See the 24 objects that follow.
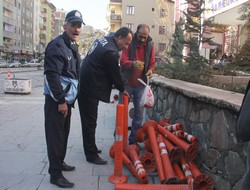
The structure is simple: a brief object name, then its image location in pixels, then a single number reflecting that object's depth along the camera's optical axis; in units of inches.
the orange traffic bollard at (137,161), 109.1
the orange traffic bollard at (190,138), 114.6
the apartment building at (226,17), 453.3
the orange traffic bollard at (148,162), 123.0
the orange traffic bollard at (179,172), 106.1
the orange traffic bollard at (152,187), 96.8
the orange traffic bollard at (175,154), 117.2
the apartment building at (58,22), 4172.8
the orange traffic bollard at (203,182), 96.8
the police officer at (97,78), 130.0
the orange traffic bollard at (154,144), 110.5
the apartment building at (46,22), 3211.9
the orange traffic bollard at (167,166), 103.0
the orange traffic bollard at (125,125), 140.7
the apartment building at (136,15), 1734.5
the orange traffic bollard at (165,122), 151.7
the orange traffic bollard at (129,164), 119.2
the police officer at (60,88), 104.6
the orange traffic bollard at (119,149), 114.0
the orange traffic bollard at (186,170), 105.4
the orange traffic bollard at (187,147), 113.1
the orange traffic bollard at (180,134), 125.3
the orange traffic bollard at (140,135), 146.6
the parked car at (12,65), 1534.8
